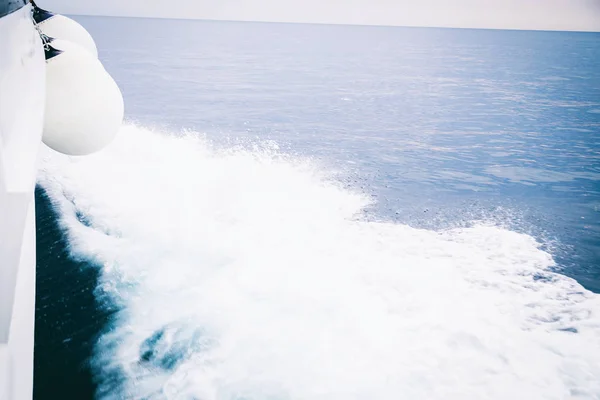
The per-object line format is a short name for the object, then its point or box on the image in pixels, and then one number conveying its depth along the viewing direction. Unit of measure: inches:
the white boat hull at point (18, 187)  62.7
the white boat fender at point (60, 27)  154.6
